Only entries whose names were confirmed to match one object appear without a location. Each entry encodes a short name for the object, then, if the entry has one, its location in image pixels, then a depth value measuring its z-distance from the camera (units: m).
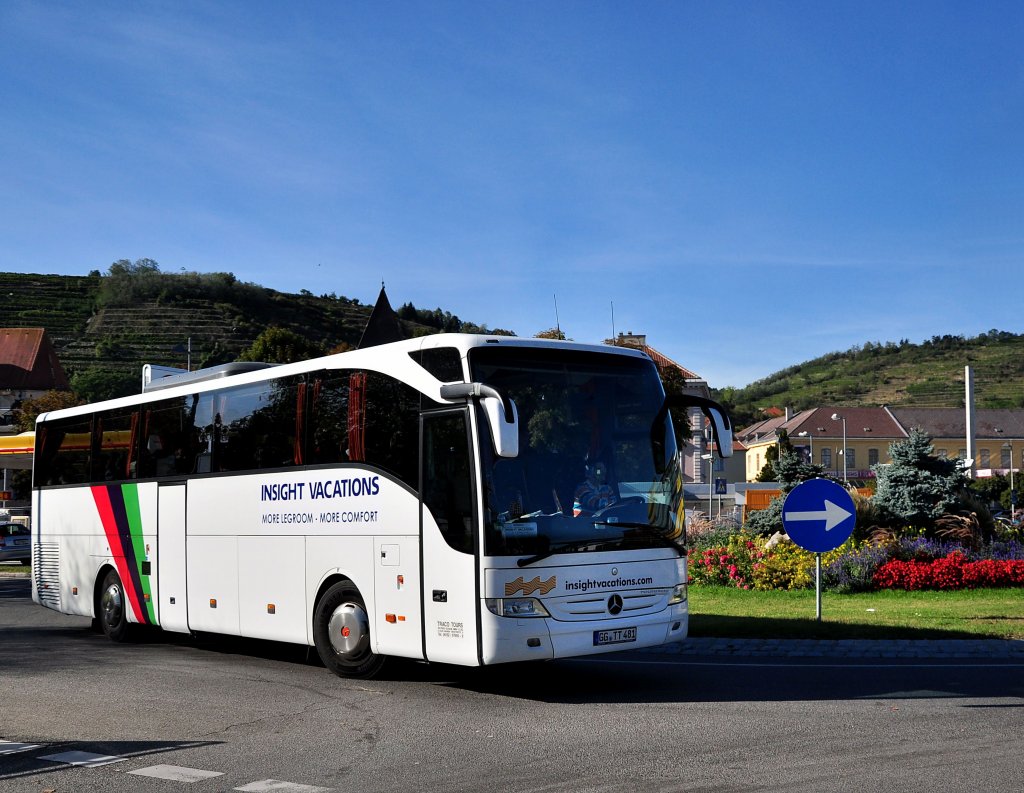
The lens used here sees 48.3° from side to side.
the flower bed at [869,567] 19.16
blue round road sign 14.27
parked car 36.25
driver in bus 10.26
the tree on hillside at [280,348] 57.97
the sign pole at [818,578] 14.56
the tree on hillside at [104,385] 95.12
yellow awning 28.45
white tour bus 9.91
